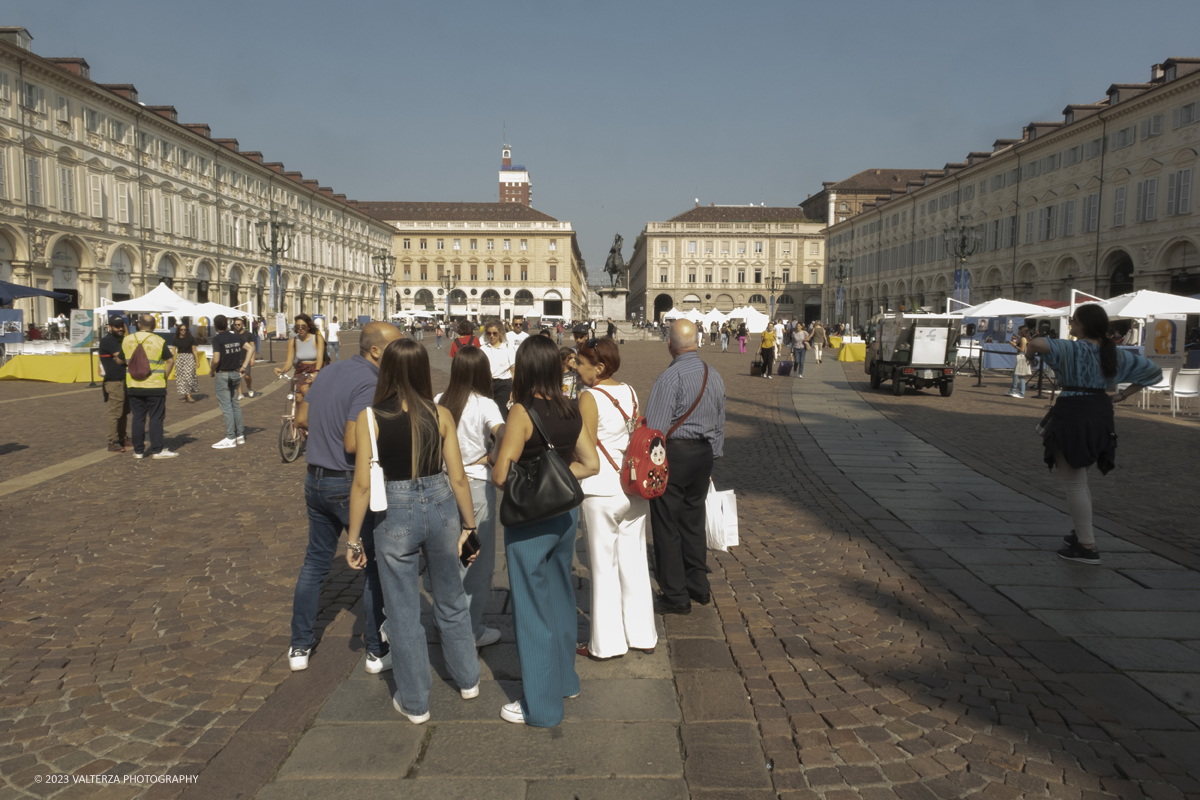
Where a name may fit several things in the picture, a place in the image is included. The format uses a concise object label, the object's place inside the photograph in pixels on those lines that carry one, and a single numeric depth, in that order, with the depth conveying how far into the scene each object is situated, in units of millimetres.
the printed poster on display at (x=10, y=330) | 24553
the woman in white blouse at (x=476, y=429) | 3900
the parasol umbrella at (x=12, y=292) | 18594
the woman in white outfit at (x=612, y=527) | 3764
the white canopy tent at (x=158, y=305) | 23031
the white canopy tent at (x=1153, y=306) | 17484
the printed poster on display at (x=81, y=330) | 24219
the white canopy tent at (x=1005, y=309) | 23344
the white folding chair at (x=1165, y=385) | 14340
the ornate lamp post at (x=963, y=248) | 27562
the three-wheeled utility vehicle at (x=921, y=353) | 18000
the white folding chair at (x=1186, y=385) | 14219
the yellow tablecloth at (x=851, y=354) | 32469
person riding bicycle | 9305
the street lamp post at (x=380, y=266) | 86069
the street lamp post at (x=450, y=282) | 96125
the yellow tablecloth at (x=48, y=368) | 20516
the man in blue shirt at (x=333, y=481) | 3727
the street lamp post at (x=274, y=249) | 31797
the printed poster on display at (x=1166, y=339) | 14891
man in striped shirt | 4488
